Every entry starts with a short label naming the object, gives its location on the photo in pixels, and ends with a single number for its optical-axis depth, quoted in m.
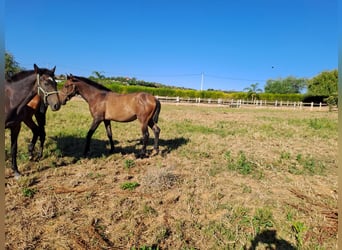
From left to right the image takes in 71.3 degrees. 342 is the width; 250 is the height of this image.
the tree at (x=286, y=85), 86.19
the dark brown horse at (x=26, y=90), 4.07
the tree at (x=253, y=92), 52.97
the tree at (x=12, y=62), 32.46
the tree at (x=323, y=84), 43.57
